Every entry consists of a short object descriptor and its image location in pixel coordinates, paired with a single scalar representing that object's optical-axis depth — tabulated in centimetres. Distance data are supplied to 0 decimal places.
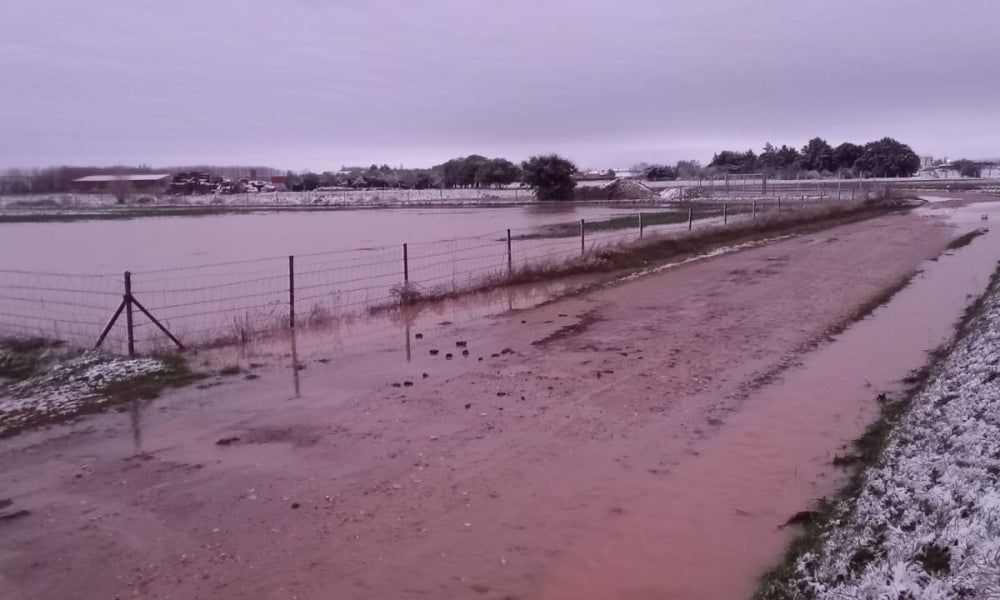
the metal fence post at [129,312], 1045
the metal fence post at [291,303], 1288
